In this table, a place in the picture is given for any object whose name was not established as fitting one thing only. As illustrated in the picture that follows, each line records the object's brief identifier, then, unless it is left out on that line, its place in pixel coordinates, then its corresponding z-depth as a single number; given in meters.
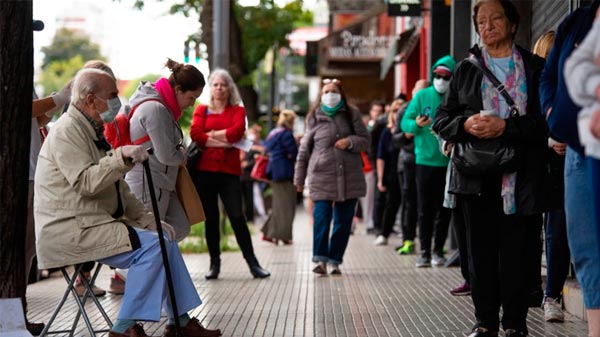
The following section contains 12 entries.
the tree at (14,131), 7.02
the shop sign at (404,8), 20.58
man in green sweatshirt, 13.84
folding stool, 7.40
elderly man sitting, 7.29
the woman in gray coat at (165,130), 9.57
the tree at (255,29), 28.11
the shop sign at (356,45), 34.47
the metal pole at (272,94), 39.84
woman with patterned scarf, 7.37
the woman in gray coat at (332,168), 12.81
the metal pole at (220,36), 17.75
